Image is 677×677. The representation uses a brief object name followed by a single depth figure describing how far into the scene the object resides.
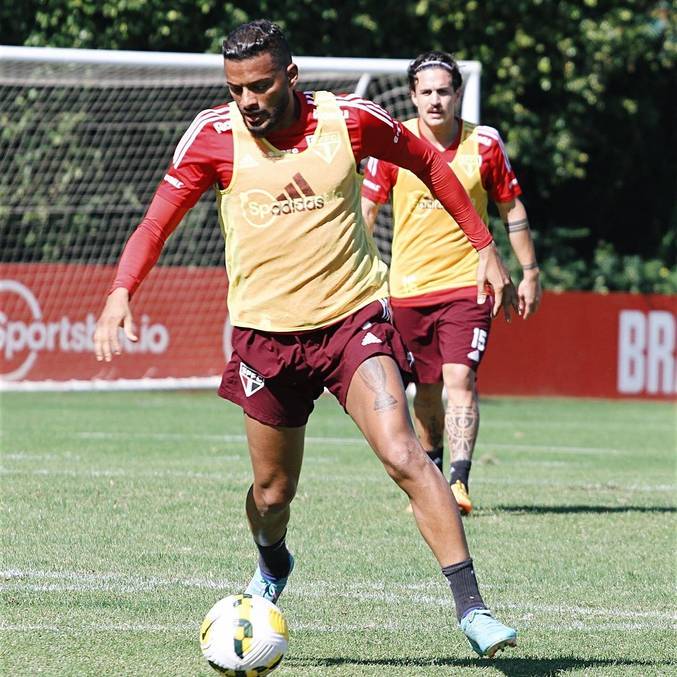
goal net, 35.75
